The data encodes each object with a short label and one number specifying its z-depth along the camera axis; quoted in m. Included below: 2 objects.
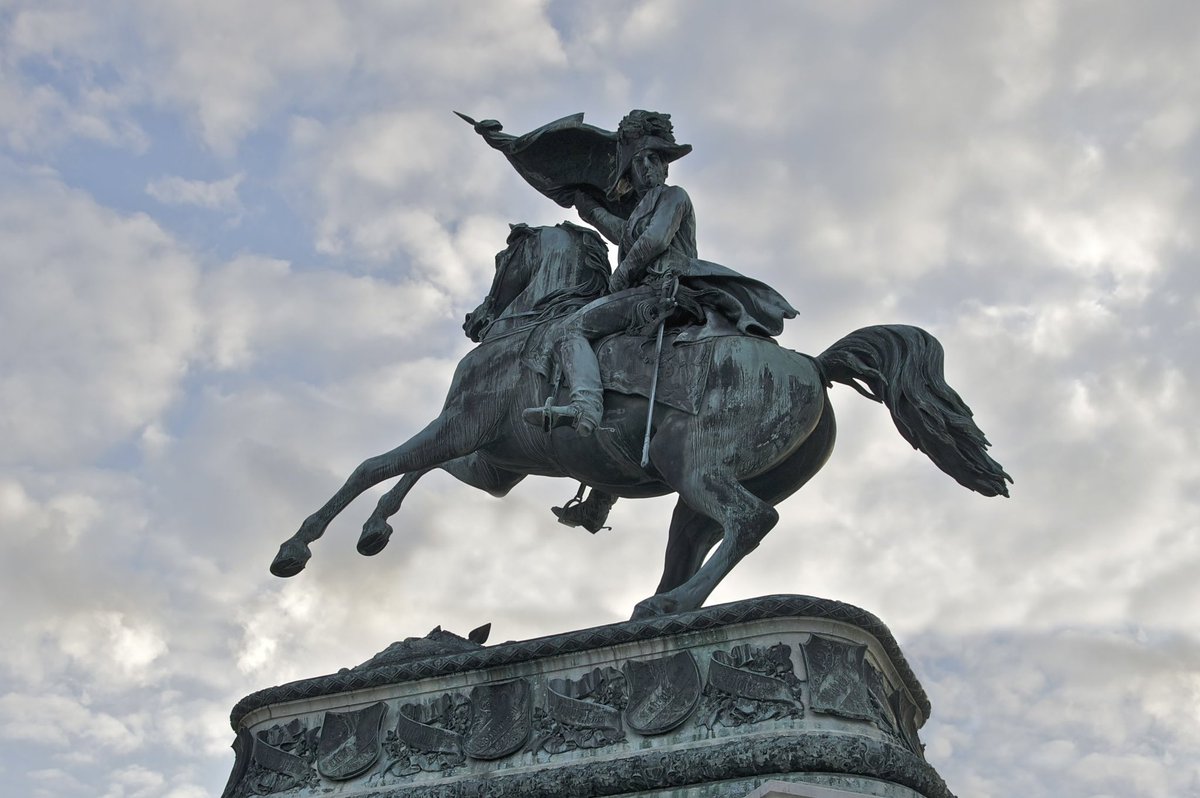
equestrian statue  10.37
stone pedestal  8.58
